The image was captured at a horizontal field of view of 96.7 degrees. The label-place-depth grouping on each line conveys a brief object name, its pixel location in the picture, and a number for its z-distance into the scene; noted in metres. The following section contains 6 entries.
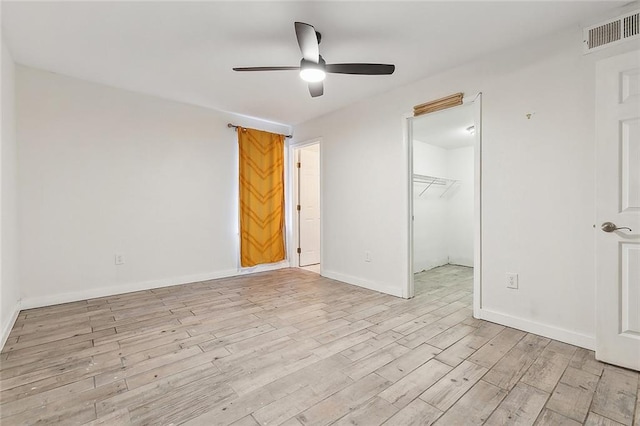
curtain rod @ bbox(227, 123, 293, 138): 4.43
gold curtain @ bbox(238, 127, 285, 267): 4.58
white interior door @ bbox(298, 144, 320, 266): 5.29
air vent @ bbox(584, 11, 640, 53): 1.95
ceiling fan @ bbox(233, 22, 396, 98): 2.13
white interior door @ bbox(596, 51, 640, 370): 1.89
